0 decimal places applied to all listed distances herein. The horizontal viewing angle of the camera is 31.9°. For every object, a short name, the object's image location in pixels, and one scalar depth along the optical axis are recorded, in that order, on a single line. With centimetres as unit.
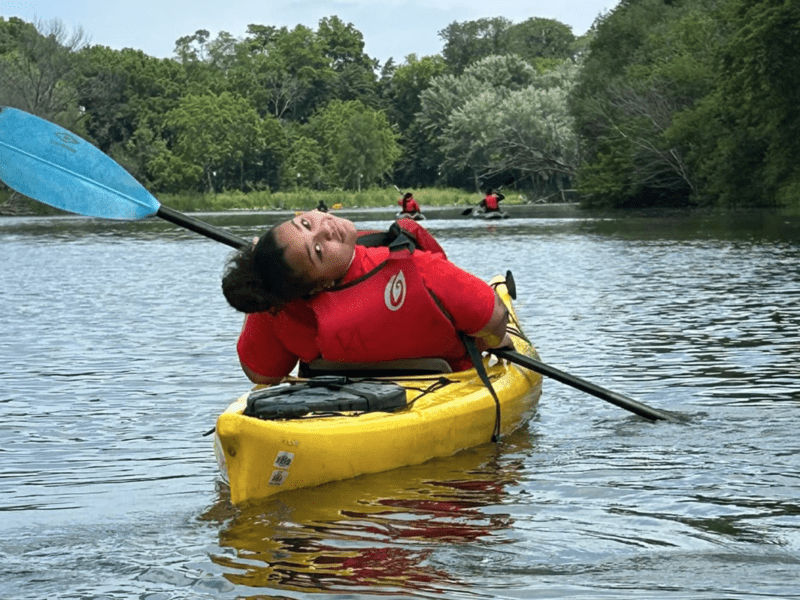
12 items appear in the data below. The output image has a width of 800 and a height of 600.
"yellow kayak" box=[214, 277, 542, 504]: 521
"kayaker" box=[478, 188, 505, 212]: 4303
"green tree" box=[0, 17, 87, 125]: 6312
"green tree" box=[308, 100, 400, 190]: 8675
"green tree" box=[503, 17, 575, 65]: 12888
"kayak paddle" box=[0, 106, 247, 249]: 722
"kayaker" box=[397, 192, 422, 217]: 4065
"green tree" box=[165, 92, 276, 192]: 8300
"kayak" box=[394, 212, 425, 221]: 4016
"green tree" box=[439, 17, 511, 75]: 11662
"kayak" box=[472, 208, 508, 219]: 4325
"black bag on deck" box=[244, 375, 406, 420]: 543
